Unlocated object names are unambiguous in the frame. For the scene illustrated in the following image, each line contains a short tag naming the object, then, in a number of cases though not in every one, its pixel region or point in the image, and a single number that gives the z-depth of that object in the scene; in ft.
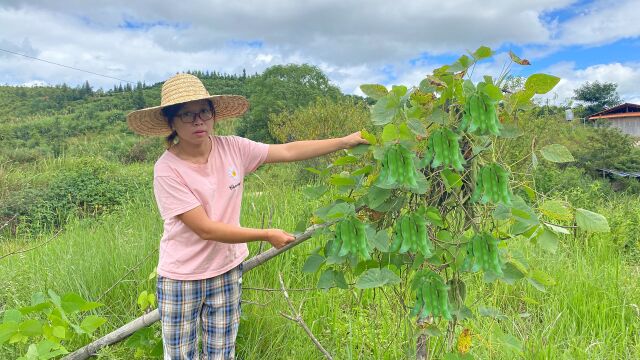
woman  5.82
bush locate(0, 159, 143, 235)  27.81
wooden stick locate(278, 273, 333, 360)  4.27
